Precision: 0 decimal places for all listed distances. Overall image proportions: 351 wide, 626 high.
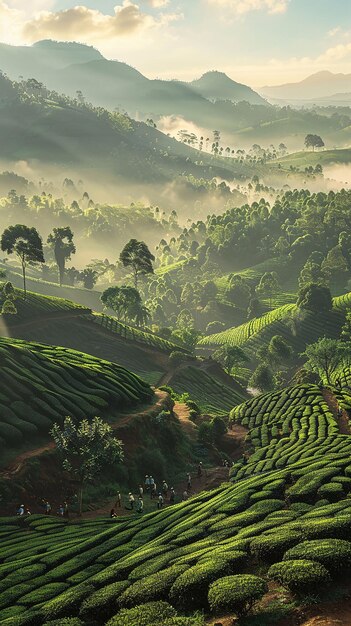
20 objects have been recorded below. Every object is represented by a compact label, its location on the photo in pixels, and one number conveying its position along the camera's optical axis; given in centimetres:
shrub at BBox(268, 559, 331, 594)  1664
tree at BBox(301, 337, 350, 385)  10225
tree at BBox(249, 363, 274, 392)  12569
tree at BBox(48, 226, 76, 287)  16885
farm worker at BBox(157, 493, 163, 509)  4683
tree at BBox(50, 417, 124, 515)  4338
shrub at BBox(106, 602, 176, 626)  1631
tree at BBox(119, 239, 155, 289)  13688
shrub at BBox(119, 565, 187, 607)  1884
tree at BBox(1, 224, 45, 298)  10756
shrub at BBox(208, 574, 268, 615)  1627
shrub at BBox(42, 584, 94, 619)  2009
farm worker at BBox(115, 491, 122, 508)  4627
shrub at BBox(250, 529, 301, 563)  1977
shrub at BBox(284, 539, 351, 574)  1753
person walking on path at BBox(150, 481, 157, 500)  5117
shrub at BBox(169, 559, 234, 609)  1823
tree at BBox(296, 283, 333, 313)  17788
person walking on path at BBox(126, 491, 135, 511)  4591
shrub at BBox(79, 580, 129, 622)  1938
